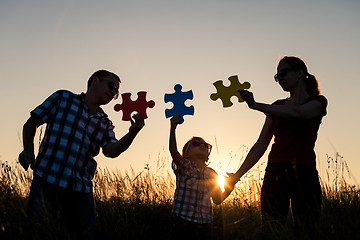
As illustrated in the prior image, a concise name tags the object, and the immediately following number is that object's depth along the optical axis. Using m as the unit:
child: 3.42
